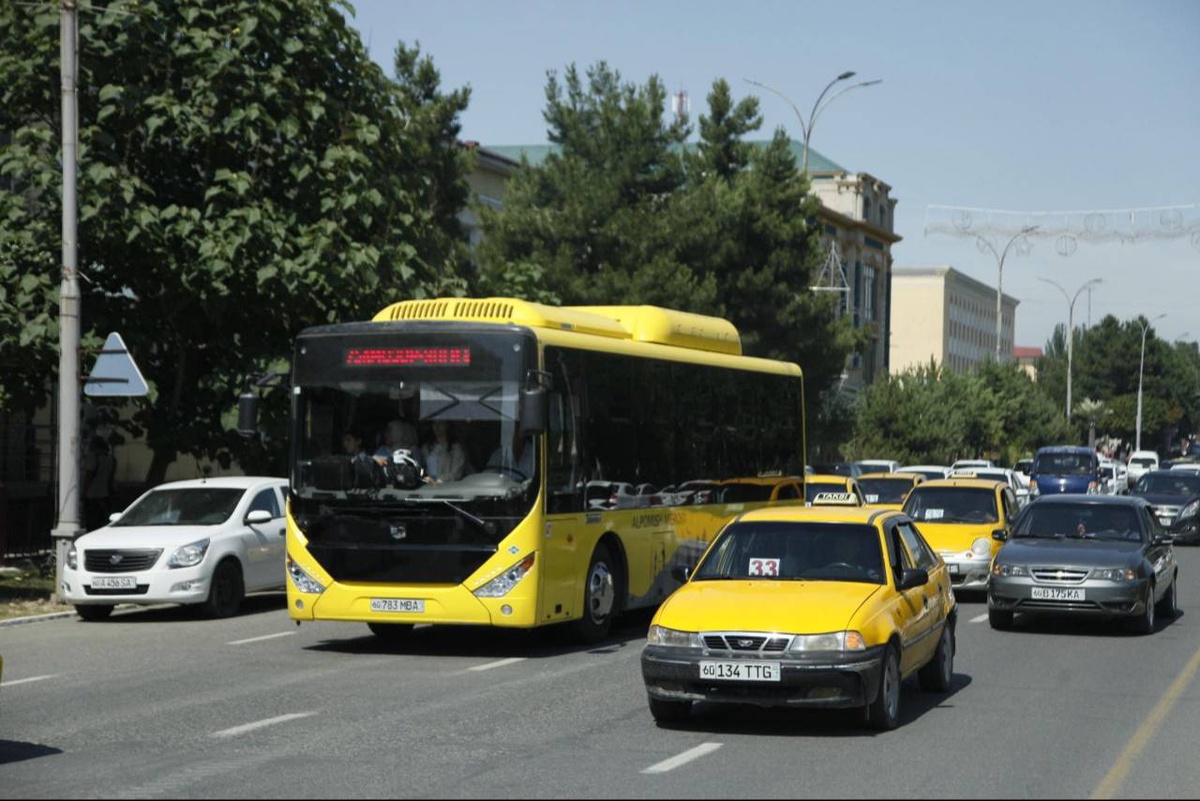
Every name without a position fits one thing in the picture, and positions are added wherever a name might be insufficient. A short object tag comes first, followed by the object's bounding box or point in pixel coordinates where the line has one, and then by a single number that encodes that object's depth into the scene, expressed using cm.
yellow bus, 1634
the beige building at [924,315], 13538
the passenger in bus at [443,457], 1650
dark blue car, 4912
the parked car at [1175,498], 4088
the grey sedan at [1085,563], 1883
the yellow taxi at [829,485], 3217
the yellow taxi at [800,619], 1145
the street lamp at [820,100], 4719
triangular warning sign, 2162
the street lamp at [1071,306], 9869
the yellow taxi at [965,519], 2373
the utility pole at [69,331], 2169
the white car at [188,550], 2045
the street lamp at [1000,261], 8226
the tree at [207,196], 2439
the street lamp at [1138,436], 13232
